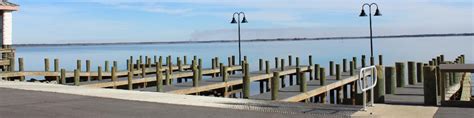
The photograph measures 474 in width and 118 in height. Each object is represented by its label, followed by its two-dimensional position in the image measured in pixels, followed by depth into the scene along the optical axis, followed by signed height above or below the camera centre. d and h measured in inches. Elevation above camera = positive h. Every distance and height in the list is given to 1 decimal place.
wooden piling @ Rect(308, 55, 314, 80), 1314.7 -60.9
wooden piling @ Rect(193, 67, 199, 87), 825.5 -43.9
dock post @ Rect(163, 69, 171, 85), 912.9 -46.3
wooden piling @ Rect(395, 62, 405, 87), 710.6 -35.8
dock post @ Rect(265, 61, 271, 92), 1128.8 -46.4
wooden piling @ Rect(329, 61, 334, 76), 1133.7 -42.7
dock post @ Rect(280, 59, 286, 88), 1248.9 -69.3
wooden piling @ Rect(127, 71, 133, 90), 864.9 -49.0
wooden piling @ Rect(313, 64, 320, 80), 1037.8 -46.5
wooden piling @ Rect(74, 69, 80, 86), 899.1 -42.9
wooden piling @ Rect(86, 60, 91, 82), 1180.9 -45.1
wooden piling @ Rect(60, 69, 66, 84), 944.5 -43.2
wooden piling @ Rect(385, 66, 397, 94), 607.6 -37.7
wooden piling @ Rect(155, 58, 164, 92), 770.8 -46.4
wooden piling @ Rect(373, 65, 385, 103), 519.0 -41.1
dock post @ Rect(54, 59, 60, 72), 1216.9 -34.4
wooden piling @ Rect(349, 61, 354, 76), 1069.3 -43.2
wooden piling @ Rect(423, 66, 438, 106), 462.6 -33.6
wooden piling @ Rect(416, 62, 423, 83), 812.6 -40.7
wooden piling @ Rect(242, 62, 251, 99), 717.3 -50.8
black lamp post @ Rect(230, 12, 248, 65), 1398.9 +60.3
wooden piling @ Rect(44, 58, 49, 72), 1212.2 -34.6
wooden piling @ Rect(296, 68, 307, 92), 730.2 -47.5
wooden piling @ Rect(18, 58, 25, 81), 1160.1 -31.6
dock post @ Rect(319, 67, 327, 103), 836.6 -51.2
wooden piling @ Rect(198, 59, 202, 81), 991.3 -46.7
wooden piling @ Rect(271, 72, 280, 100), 654.5 -47.1
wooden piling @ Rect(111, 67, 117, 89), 943.0 -45.3
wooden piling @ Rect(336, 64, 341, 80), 968.0 -44.9
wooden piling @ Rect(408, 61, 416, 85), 778.8 -38.9
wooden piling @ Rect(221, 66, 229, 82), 934.4 -44.1
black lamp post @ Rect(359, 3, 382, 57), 1118.4 +59.5
